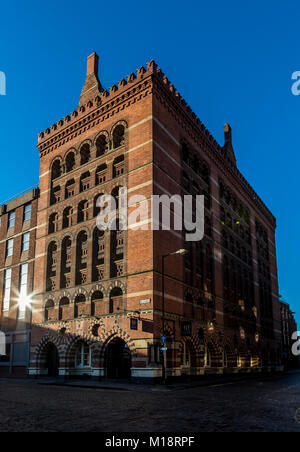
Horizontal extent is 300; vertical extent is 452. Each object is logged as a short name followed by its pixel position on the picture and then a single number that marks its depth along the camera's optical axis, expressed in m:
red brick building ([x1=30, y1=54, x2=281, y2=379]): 30.02
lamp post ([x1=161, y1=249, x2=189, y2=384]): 25.72
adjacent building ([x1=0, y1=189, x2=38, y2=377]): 38.88
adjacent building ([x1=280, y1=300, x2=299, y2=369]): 84.88
